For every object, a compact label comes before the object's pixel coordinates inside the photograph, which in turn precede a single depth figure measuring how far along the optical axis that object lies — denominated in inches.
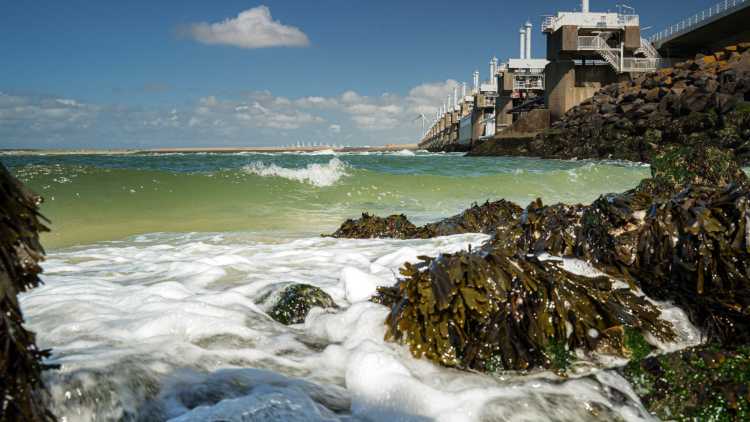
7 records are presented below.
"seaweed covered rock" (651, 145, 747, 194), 191.0
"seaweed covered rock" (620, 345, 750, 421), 69.2
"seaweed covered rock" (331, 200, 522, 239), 224.4
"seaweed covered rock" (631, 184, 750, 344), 93.2
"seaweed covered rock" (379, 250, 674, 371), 85.5
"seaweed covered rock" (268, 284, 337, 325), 113.6
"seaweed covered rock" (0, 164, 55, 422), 38.3
